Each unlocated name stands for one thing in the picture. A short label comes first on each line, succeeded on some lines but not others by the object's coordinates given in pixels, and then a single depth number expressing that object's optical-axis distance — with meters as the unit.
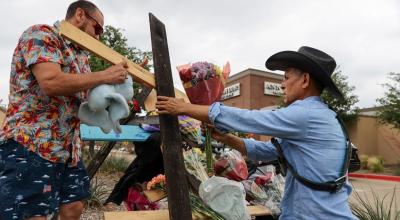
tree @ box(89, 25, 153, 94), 14.51
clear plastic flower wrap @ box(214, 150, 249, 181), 2.90
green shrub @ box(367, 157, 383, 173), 20.09
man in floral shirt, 2.23
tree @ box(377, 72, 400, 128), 20.36
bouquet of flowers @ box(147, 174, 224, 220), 2.65
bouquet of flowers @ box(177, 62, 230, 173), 2.45
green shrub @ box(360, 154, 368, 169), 21.29
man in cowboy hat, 2.24
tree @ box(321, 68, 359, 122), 22.27
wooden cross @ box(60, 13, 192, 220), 2.26
